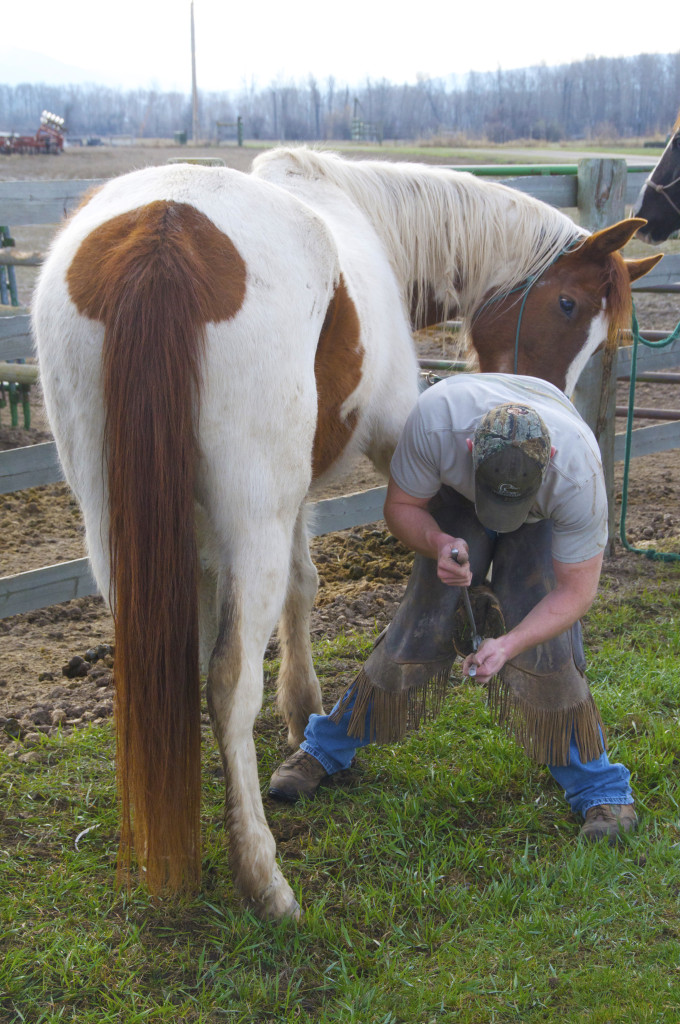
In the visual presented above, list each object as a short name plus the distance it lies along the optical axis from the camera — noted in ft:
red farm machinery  105.40
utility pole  154.12
